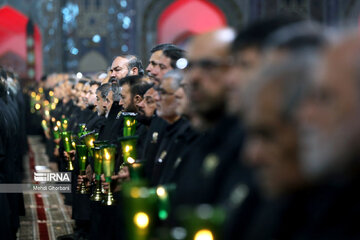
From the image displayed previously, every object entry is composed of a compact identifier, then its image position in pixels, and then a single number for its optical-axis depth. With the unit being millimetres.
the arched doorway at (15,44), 44000
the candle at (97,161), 6491
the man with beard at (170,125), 5172
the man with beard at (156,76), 6082
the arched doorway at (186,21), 38031
